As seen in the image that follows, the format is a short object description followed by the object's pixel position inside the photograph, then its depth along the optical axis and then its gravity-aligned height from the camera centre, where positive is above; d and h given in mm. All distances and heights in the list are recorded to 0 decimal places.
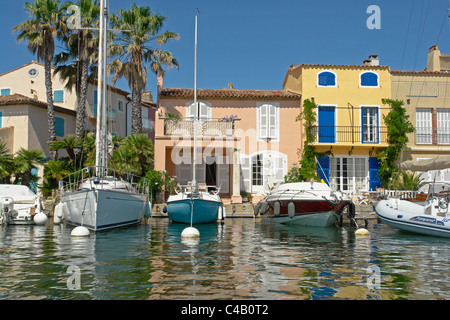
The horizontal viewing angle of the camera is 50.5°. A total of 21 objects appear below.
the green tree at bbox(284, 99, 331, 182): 27203 +1697
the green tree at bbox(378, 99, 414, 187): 27016 +2599
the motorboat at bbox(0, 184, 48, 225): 18656 -1152
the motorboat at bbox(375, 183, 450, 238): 15078 -1071
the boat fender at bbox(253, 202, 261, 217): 21812 -1205
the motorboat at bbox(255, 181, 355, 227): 17984 -858
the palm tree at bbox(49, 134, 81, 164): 27031 +2115
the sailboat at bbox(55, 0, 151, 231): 15617 -583
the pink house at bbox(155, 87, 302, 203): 27938 +2699
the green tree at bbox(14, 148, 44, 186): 26562 +1101
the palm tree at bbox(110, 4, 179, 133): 26719 +7362
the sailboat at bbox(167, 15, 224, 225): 19125 -1021
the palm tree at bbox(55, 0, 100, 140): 28453 +7931
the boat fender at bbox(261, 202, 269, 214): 20062 -1060
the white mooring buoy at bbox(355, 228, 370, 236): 15719 -1646
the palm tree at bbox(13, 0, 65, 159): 28141 +9028
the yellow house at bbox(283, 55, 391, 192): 27812 +4002
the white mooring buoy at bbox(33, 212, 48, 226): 18609 -1474
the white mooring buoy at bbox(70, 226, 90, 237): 14578 -1556
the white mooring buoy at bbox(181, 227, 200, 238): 14344 -1553
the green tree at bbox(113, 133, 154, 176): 24217 +1455
